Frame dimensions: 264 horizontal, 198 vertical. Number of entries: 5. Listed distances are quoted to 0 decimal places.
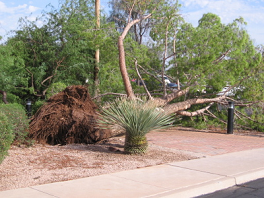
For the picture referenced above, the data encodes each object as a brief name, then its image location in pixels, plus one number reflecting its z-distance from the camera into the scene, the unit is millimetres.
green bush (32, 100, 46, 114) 15523
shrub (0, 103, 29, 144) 9477
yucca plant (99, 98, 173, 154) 9141
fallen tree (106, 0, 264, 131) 13453
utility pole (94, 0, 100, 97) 15359
